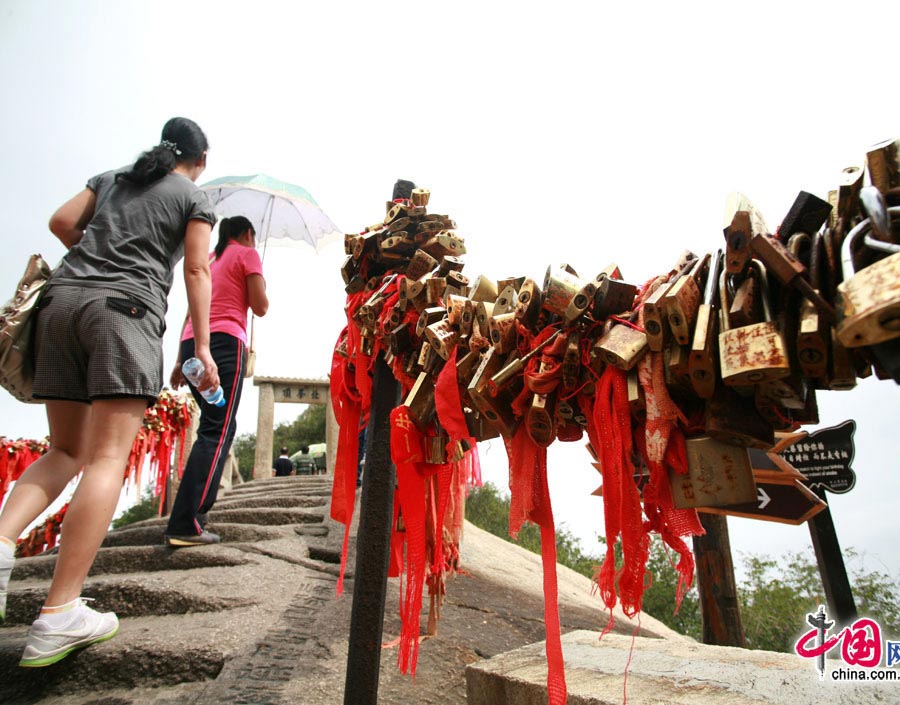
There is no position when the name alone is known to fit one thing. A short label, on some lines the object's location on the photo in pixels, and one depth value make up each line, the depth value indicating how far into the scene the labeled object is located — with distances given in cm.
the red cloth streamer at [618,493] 104
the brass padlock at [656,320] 94
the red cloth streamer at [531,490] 125
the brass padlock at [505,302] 130
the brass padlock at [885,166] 79
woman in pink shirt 326
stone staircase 203
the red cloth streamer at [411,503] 146
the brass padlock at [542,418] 114
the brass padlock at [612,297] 108
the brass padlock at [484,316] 128
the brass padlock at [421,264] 168
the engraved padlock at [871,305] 65
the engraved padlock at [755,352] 79
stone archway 1016
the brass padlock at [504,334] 123
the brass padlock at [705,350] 88
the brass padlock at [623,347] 99
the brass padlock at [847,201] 82
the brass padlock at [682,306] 92
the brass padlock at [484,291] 146
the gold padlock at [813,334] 78
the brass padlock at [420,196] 188
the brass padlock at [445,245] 174
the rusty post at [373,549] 156
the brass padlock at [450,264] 169
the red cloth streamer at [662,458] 98
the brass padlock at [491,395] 121
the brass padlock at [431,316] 148
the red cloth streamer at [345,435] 187
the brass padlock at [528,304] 121
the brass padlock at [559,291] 112
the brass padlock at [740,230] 84
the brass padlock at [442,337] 137
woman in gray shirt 191
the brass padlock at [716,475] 95
